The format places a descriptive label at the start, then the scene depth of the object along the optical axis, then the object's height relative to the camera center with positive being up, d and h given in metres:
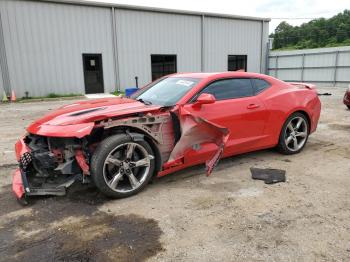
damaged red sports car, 3.44 -0.87
